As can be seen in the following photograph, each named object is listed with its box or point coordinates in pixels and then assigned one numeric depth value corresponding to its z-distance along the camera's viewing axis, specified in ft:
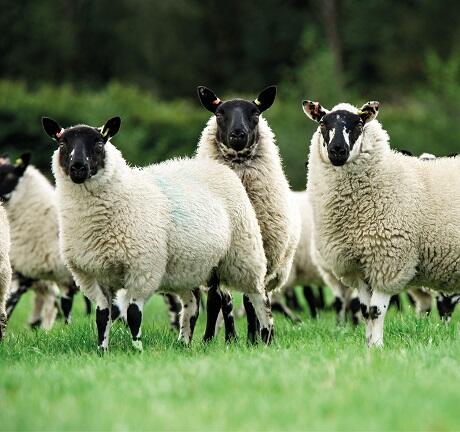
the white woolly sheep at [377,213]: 52.65
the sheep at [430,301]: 69.82
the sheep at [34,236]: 74.95
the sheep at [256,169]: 60.13
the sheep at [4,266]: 60.64
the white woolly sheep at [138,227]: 51.06
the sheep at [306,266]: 84.43
